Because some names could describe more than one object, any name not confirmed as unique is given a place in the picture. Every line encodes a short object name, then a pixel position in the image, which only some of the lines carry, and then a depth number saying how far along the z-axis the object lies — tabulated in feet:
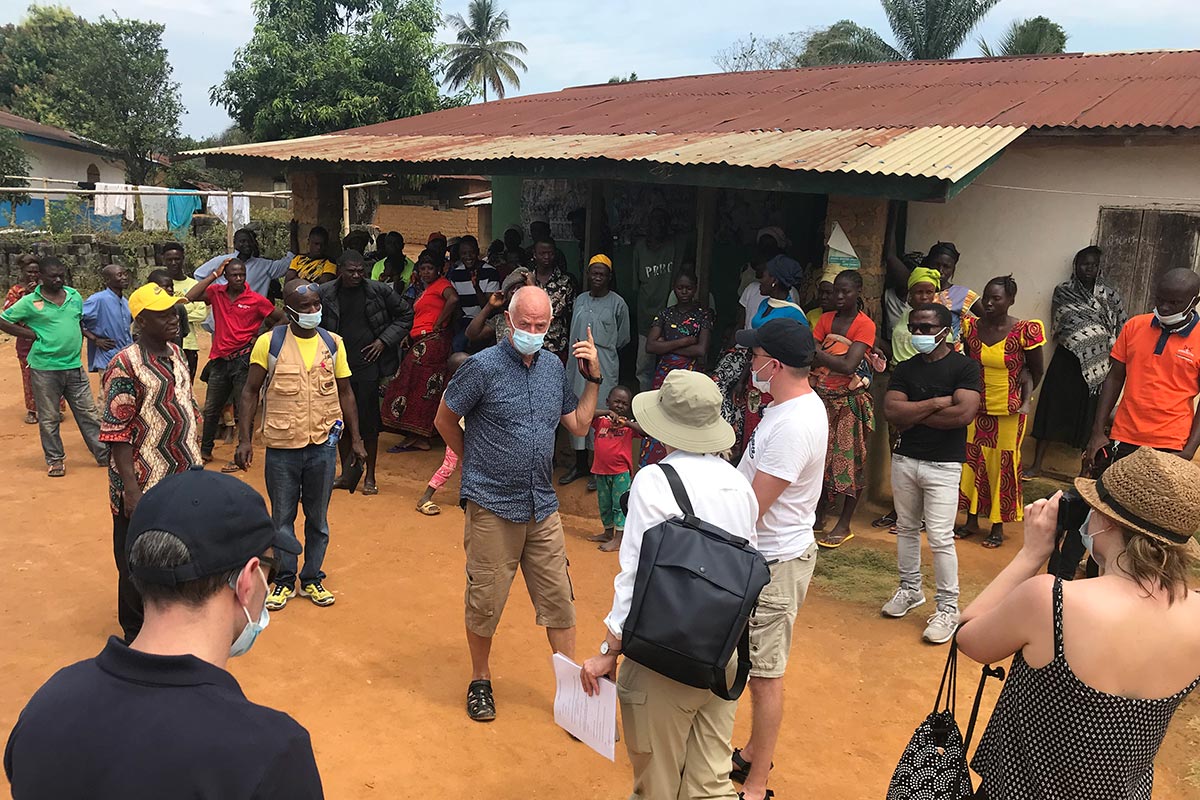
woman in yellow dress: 19.65
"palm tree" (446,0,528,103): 136.46
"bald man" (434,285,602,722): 12.53
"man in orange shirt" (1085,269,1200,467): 16.15
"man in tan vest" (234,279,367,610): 15.90
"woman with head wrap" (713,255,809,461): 20.89
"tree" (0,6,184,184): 97.35
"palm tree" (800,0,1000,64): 89.92
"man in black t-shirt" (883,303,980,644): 15.29
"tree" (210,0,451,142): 79.15
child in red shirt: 20.45
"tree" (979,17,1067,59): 83.35
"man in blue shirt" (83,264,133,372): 25.94
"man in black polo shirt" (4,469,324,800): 4.57
